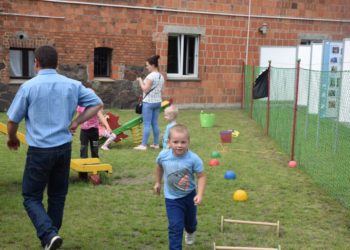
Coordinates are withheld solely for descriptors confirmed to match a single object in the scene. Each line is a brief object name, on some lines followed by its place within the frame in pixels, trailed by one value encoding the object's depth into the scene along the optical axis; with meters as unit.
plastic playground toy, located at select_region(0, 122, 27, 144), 7.25
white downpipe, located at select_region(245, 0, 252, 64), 19.19
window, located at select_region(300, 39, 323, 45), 20.55
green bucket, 13.95
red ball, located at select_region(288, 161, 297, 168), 9.15
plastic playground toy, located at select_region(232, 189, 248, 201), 6.83
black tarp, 12.31
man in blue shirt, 4.54
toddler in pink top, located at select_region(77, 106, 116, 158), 7.95
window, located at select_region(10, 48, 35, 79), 16.08
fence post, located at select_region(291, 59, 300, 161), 9.18
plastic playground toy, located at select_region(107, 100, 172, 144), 10.74
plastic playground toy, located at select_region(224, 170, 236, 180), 8.05
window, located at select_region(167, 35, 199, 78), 18.23
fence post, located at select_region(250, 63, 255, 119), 16.05
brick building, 16.00
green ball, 9.84
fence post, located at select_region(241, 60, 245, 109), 19.14
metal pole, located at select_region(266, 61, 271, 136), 12.06
